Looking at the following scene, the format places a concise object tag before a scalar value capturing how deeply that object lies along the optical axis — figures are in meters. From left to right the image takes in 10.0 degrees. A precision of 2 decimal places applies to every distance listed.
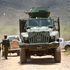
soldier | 26.98
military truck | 22.61
